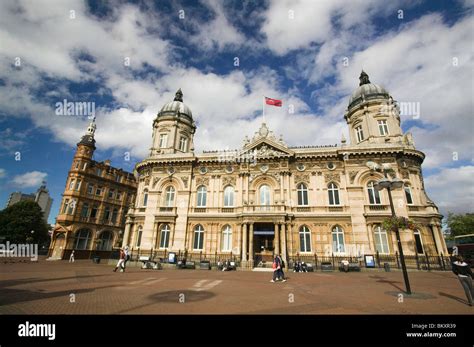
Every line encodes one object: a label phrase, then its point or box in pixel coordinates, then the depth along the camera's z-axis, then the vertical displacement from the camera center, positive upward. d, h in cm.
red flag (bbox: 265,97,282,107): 2809 +1694
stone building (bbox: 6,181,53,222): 12095 +2504
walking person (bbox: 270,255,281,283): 1519 -100
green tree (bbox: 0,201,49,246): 4429 +389
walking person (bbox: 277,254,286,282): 1539 -152
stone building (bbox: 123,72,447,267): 2577 +603
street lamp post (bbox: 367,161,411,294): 1159 +332
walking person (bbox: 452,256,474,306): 850 -68
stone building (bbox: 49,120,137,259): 3944 +670
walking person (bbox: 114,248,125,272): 1912 -110
